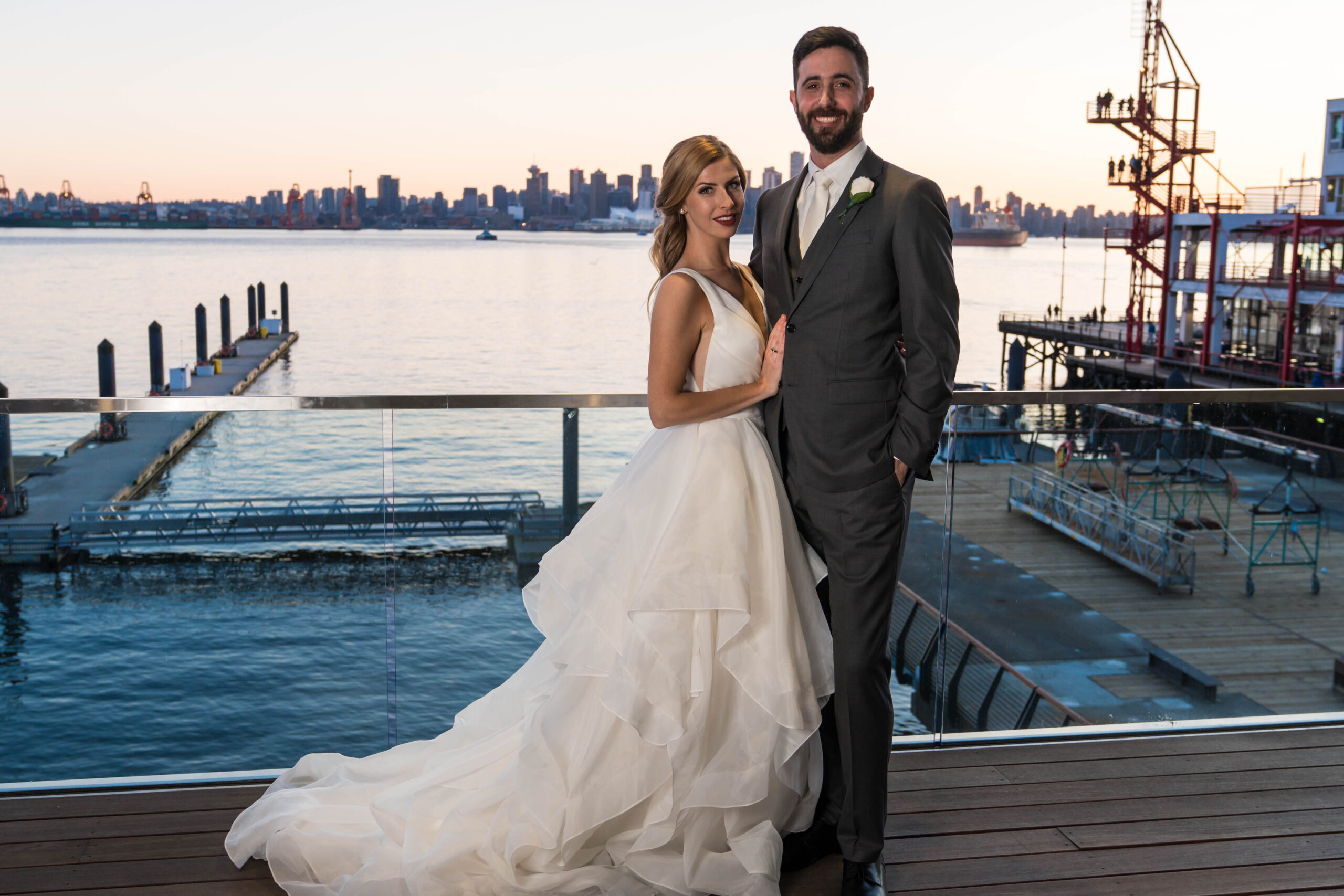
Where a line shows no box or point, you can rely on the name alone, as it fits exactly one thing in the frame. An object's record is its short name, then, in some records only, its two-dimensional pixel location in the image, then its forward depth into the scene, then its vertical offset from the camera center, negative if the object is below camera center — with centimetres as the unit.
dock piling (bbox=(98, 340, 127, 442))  2397 -207
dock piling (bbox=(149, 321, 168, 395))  2773 -210
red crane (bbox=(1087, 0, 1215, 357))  3700 +488
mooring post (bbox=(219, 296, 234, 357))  3922 -190
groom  197 -15
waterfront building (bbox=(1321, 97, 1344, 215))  3281 +408
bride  214 -79
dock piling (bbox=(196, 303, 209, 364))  3597 -209
